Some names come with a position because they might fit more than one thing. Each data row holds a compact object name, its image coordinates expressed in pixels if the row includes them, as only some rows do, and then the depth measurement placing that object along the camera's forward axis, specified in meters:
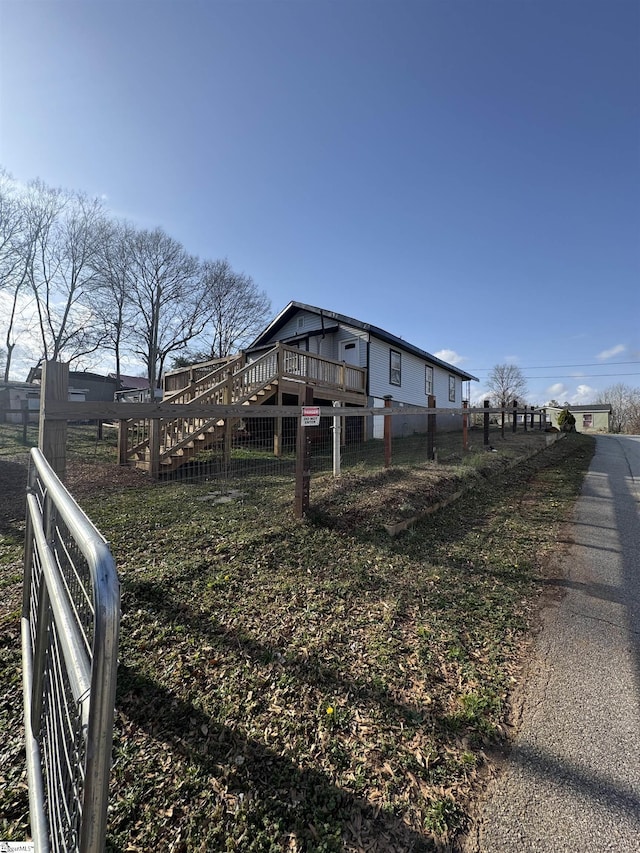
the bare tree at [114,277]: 25.23
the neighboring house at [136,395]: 16.09
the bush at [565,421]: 25.25
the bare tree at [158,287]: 26.97
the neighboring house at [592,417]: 49.75
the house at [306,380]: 8.08
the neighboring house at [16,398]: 14.99
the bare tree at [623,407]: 45.26
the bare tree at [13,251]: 21.52
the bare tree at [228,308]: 30.94
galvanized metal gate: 0.75
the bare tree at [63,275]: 23.66
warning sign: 4.47
